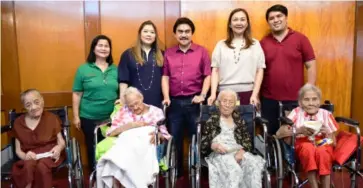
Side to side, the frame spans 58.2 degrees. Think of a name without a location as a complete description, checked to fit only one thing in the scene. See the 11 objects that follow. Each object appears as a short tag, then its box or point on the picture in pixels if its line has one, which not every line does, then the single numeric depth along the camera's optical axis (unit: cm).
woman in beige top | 284
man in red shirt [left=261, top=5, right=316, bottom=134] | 290
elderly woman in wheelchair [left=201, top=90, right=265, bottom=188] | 237
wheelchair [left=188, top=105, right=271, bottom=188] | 239
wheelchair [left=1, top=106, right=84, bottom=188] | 252
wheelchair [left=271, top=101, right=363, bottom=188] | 244
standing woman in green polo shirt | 292
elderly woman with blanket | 227
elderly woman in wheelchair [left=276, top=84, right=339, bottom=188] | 239
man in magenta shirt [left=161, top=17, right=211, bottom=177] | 288
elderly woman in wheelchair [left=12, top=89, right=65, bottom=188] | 245
